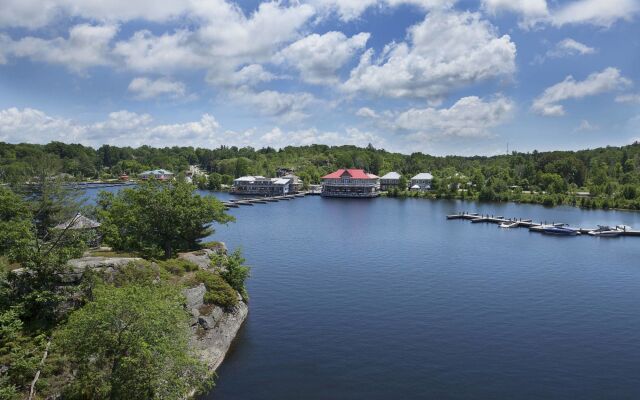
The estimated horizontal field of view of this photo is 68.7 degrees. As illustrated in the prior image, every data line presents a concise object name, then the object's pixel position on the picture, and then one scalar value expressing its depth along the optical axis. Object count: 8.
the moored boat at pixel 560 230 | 80.75
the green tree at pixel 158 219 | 41.31
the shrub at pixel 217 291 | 34.72
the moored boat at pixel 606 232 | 79.92
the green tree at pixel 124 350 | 21.11
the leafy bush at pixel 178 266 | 35.34
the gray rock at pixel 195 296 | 32.12
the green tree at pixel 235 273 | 38.94
